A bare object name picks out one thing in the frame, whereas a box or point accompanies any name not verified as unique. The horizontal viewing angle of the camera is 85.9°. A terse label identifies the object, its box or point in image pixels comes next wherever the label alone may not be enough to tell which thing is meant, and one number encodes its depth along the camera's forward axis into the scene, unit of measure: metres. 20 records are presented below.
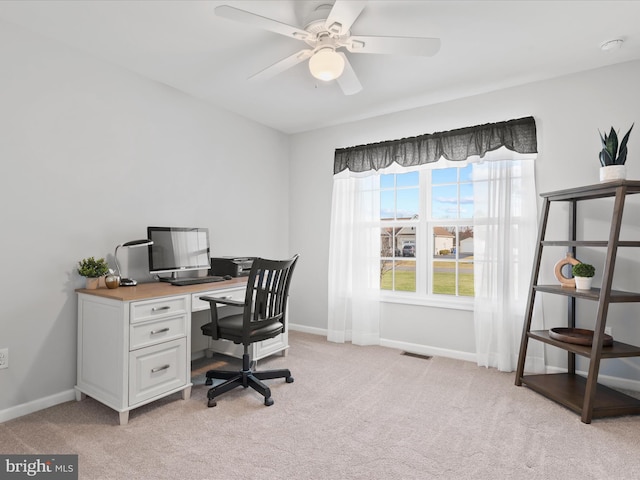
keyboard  2.65
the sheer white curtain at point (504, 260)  2.98
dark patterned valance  2.99
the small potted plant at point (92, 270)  2.40
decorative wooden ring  2.60
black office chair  2.35
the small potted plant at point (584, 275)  2.46
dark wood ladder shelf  2.18
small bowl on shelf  2.34
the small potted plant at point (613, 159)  2.36
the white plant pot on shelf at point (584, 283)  2.46
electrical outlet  2.14
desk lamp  2.56
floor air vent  3.37
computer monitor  2.74
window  3.44
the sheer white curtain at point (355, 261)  3.76
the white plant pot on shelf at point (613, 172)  2.35
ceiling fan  1.80
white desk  2.12
